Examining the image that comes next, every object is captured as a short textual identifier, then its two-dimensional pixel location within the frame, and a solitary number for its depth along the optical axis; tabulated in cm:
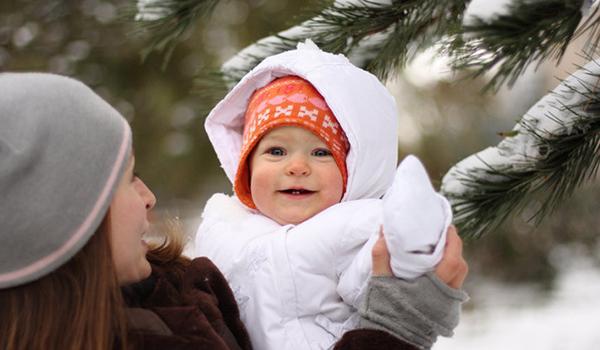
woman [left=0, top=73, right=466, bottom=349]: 238
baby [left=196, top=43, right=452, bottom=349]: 253
